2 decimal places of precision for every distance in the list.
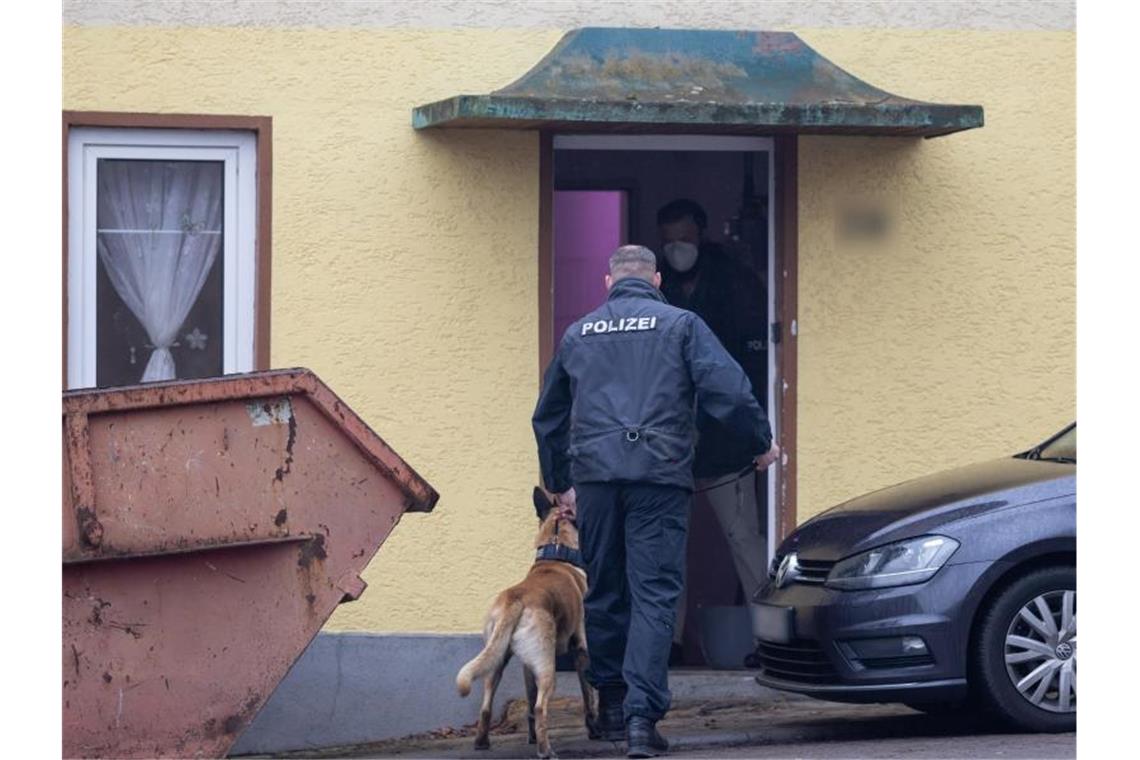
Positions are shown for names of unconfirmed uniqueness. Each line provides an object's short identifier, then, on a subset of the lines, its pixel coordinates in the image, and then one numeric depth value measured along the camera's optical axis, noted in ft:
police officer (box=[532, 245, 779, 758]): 52.42
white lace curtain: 65.57
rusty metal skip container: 46.98
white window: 65.31
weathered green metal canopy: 60.08
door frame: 66.08
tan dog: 52.19
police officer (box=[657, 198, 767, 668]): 68.90
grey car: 52.21
